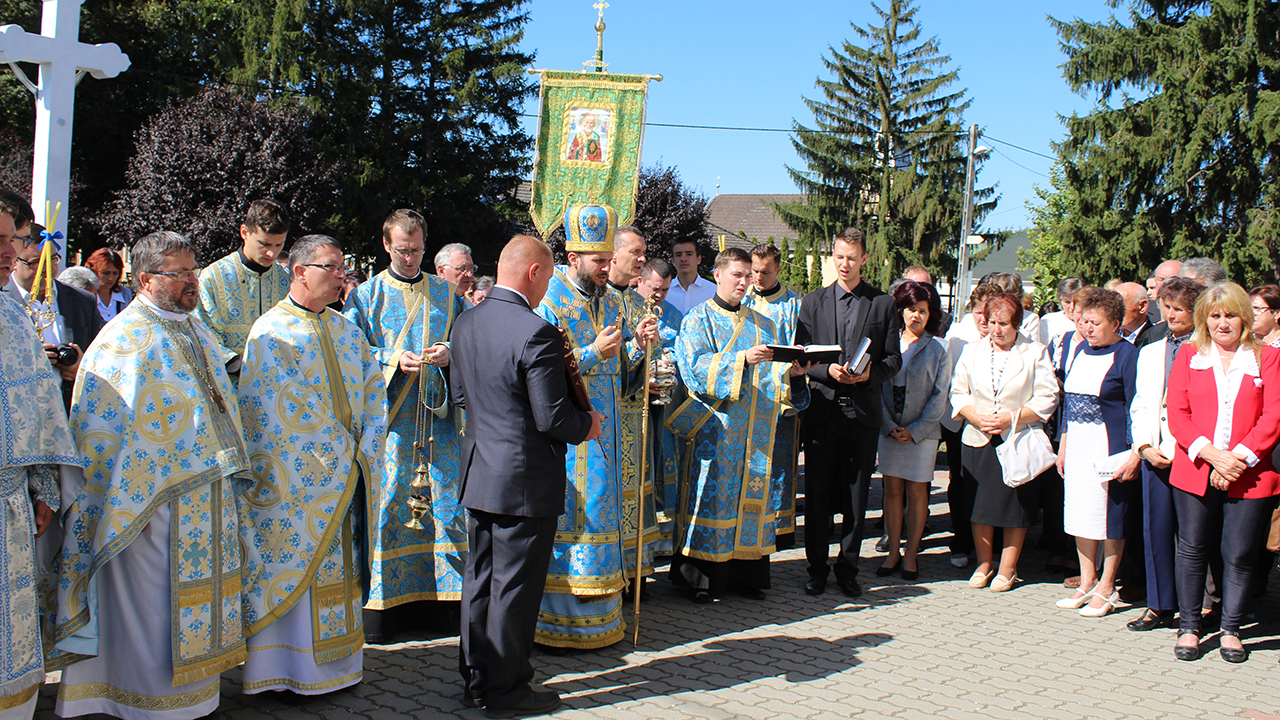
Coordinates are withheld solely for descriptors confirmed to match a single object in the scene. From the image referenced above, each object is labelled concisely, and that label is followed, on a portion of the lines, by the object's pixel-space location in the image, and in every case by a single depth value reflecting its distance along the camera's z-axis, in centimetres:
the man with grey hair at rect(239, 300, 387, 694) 388
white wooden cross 766
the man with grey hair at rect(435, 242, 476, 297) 552
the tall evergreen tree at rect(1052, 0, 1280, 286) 2072
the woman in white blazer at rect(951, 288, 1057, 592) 602
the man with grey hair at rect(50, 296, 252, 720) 340
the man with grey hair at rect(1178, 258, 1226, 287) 612
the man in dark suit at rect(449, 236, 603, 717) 375
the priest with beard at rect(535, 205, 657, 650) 461
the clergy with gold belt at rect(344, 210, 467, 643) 483
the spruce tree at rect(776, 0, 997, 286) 3297
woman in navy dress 553
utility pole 2664
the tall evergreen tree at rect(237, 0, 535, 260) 2588
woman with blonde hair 475
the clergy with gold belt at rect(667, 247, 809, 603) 558
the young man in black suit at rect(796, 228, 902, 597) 591
